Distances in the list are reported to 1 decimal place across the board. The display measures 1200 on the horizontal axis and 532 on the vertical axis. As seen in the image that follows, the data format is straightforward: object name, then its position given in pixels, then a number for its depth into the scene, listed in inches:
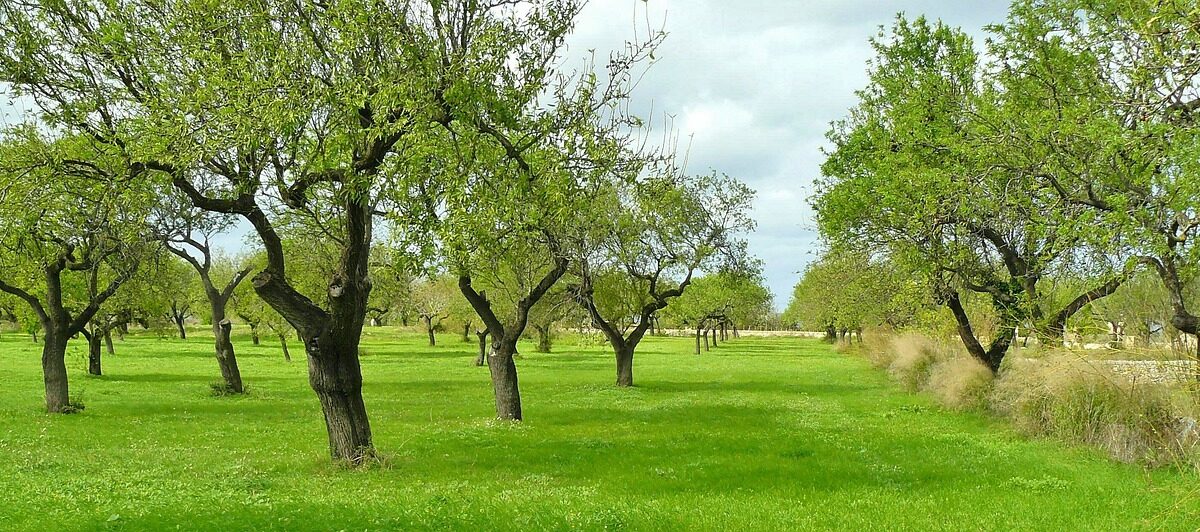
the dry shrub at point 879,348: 1968.5
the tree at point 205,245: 1050.1
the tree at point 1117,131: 496.7
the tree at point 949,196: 719.1
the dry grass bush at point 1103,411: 623.5
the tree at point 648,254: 1277.1
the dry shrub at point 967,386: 1041.5
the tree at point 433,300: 2920.8
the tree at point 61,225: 588.4
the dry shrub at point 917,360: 1414.9
